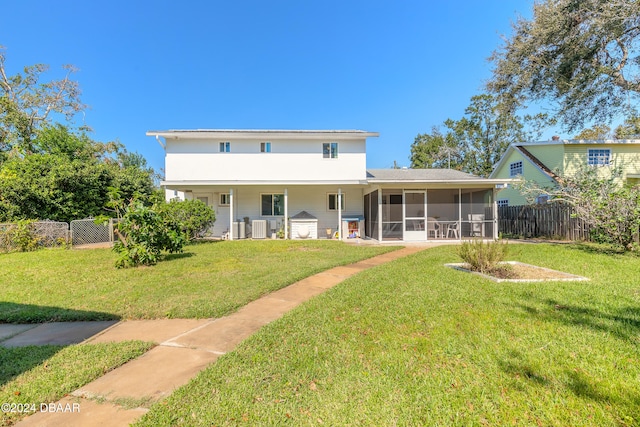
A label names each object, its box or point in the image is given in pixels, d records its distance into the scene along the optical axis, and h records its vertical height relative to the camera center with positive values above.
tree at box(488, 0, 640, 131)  13.47 +8.73
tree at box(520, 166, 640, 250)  7.71 +0.21
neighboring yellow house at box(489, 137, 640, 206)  16.92 +3.74
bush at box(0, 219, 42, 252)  9.99 -0.47
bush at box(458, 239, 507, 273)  5.96 -0.73
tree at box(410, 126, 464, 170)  33.97 +8.74
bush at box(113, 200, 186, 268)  6.94 -0.30
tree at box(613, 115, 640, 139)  19.38 +7.06
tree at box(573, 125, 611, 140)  27.30 +8.45
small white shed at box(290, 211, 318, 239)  14.17 -0.26
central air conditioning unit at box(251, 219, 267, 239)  14.45 -0.34
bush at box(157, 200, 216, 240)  11.29 +0.34
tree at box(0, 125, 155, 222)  13.25 +2.06
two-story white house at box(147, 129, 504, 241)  13.20 +1.68
